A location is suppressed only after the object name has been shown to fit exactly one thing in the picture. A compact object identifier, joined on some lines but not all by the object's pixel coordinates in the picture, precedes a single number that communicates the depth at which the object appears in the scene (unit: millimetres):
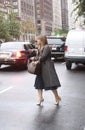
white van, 19938
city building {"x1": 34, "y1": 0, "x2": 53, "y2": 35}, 185750
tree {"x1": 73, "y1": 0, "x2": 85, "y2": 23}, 23266
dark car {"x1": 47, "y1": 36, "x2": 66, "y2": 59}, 25953
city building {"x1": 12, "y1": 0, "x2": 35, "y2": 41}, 151700
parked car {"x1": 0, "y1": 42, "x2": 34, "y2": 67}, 19453
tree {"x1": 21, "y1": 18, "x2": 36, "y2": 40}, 139750
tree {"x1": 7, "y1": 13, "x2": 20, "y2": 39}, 94812
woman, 9375
